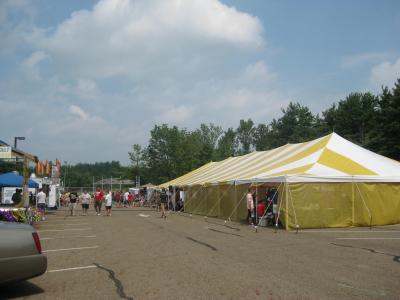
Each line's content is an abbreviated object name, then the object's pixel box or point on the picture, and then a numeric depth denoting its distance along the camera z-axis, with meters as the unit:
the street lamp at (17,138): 34.25
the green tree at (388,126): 38.78
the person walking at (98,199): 26.71
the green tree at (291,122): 70.06
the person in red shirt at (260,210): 17.91
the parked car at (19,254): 5.88
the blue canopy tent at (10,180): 25.43
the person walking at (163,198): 22.94
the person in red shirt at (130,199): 47.76
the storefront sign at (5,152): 15.08
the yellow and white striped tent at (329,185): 15.96
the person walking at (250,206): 17.86
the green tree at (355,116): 50.12
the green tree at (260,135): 97.53
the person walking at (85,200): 28.41
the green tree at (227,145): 87.38
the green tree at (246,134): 102.69
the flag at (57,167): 33.03
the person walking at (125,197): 46.38
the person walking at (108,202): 26.27
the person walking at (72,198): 26.28
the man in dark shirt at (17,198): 21.28
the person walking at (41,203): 22.28
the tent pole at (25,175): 16.16
